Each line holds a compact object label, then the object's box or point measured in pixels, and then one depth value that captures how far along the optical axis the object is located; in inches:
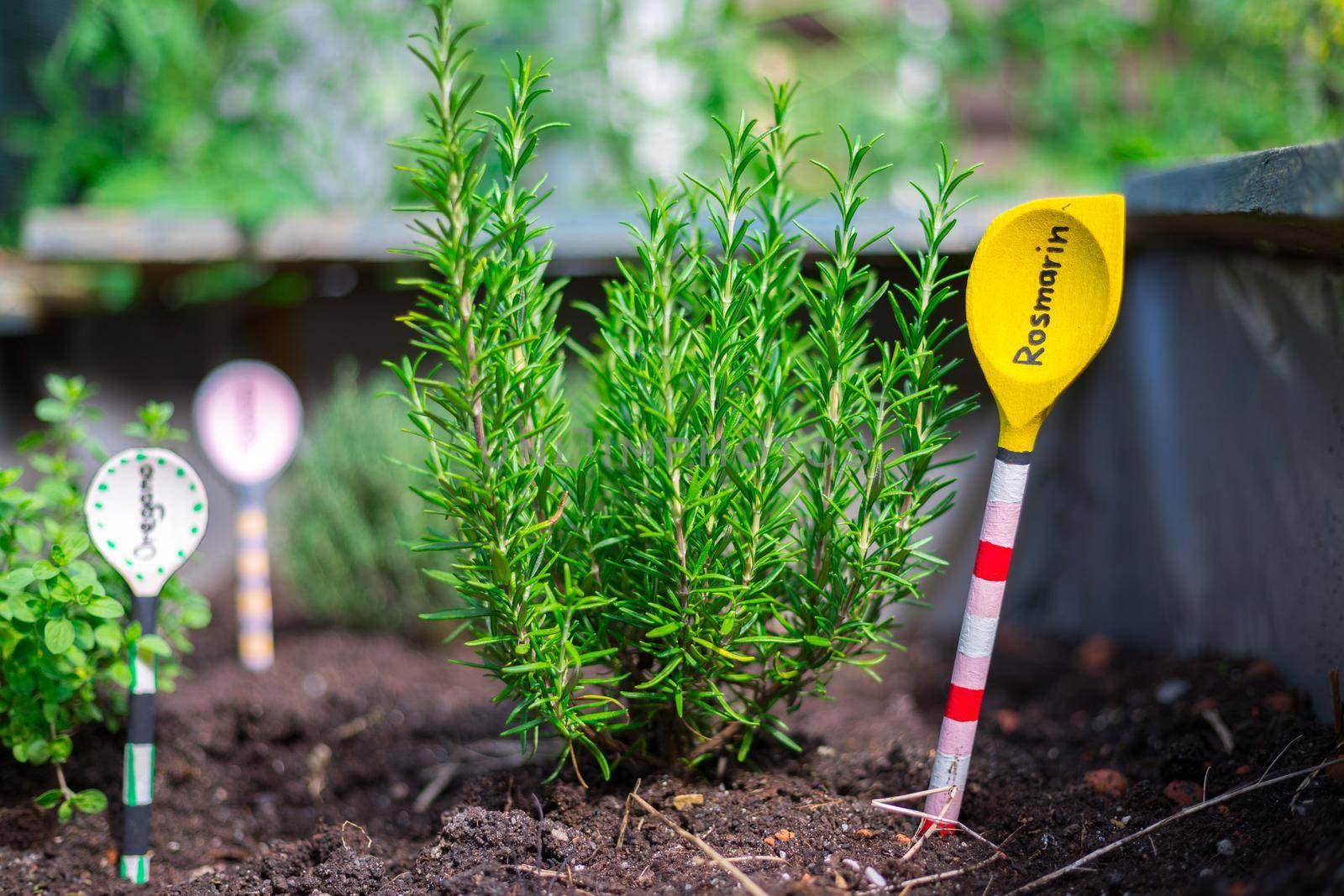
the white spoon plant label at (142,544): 33.9
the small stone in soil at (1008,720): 40.7
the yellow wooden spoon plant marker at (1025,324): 31.6
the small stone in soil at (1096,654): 45.8
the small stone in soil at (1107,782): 34.7
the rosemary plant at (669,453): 30.8
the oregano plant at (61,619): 32.7
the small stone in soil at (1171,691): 39.8
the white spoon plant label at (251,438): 47.5
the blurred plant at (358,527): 51.3
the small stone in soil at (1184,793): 33.5
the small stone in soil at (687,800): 32.8
